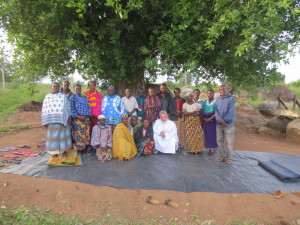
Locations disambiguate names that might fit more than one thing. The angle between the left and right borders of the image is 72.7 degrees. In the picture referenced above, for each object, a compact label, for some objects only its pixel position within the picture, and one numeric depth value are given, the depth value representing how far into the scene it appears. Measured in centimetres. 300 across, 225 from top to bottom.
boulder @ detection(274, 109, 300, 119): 931
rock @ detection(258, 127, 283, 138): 969
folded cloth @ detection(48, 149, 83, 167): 443
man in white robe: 543
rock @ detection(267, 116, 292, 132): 996
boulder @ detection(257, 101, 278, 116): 1623
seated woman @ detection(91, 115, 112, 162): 489
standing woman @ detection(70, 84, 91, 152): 507
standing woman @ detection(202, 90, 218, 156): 554
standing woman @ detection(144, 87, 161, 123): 574
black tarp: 371
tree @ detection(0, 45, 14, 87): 601
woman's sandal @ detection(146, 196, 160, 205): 323
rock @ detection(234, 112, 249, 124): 1161
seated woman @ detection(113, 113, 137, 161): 485
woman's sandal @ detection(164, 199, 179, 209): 315
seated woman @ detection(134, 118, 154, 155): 529
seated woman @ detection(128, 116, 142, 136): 553
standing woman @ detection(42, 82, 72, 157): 454
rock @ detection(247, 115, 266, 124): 1194
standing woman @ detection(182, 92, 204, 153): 557
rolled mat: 404
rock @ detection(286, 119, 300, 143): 850
